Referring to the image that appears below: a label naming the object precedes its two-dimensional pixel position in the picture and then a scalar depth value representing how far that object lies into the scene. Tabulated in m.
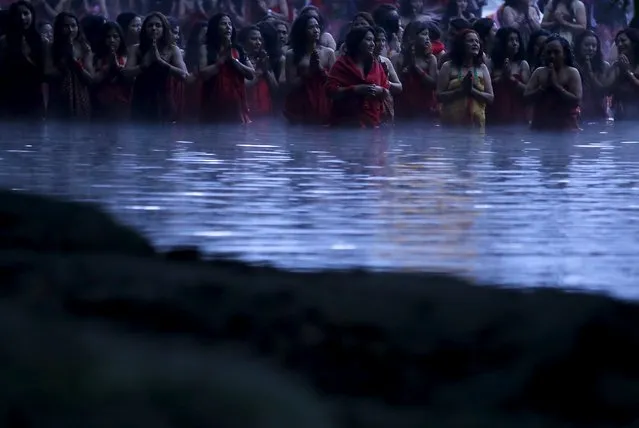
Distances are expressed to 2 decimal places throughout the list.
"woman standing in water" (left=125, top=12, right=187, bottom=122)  19.19
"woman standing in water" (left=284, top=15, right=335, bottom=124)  19.16
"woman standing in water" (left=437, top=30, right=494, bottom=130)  18.17
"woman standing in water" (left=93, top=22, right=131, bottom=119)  19.69
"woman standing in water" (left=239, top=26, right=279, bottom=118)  20.25
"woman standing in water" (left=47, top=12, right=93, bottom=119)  19.48
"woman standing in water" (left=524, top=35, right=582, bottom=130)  17.64
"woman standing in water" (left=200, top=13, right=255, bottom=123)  19.36
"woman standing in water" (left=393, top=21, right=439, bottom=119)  19.83
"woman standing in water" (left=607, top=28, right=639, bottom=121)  20.86
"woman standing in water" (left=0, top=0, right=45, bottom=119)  19.19
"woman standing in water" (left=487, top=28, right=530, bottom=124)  19.33
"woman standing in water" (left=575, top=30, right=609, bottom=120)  21.02
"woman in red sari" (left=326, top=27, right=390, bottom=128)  18.25
